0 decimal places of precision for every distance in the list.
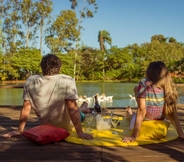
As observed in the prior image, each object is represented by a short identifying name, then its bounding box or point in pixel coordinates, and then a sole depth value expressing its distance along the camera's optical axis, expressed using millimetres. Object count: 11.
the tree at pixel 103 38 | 37750
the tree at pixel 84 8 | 27517
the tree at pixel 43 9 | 27203
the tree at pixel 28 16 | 27266
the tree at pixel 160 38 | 45988
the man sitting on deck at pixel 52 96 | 2594
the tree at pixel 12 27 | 27156
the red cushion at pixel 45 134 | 2393
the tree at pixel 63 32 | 28109
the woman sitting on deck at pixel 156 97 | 2549
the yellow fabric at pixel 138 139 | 2439
